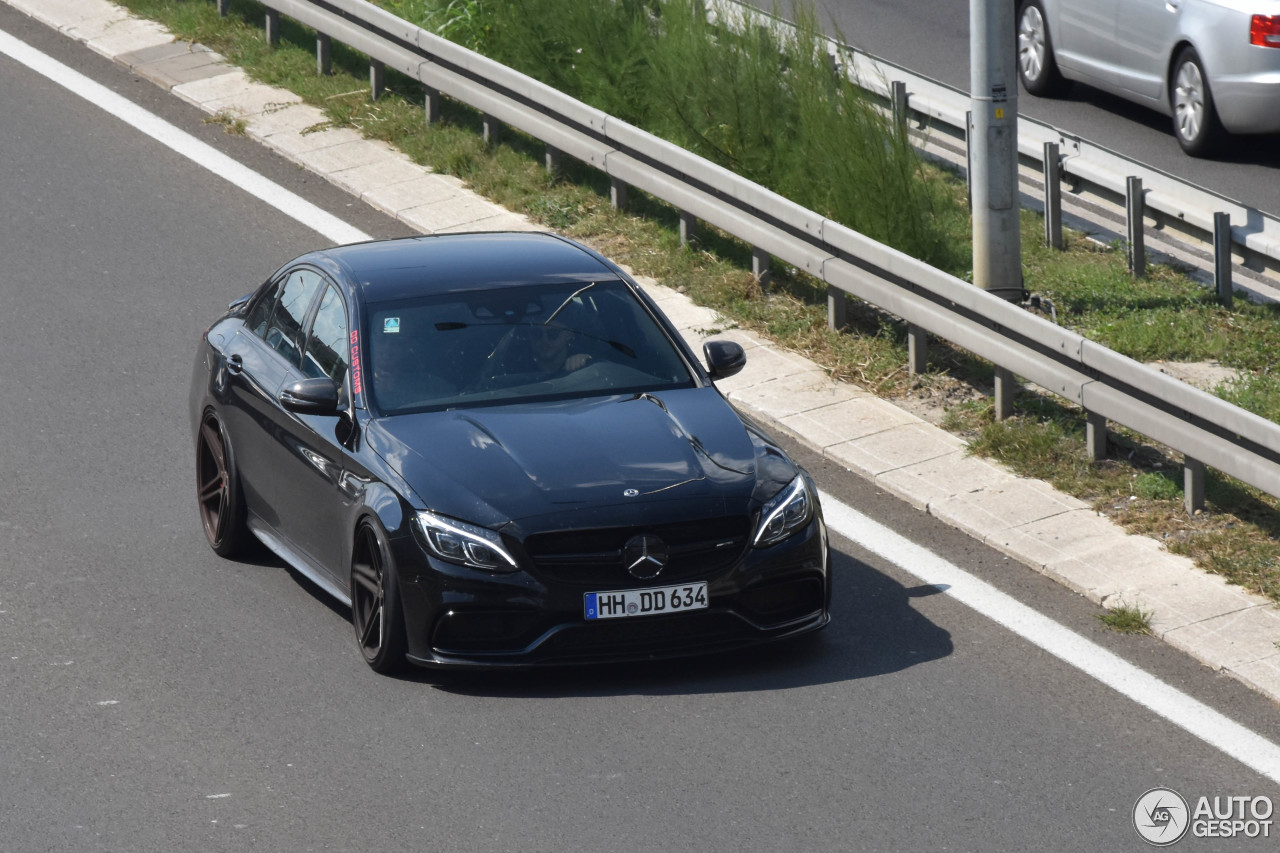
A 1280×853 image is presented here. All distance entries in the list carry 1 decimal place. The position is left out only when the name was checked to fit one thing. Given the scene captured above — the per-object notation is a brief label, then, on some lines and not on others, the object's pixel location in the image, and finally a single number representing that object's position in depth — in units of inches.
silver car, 1143.6
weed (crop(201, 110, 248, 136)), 1218.0
